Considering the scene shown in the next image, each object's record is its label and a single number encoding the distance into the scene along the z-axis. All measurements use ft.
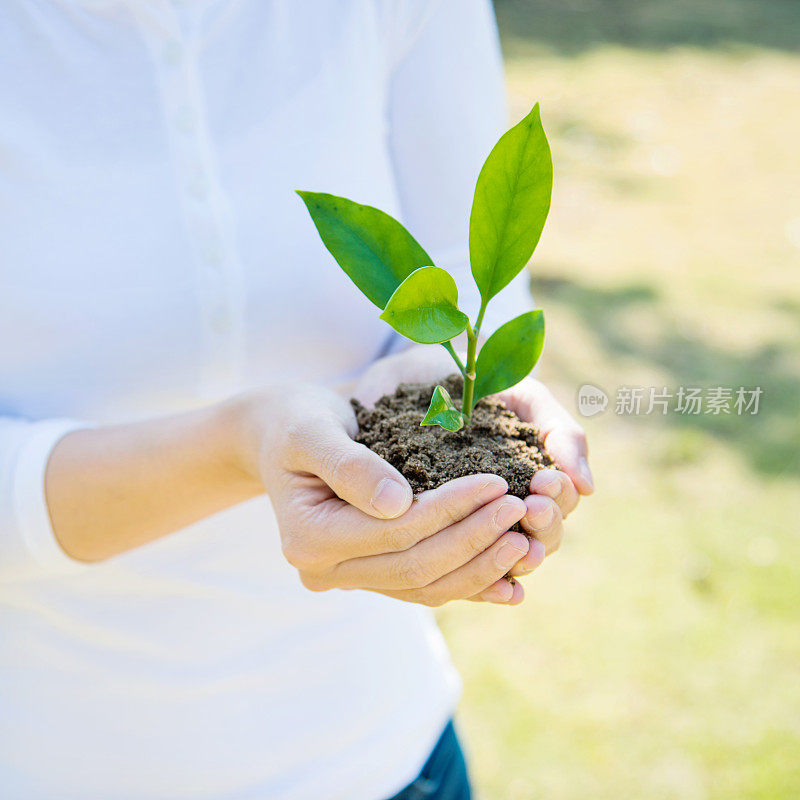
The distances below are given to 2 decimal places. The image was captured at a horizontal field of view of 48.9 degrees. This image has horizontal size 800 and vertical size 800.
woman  3.06
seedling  2.64
